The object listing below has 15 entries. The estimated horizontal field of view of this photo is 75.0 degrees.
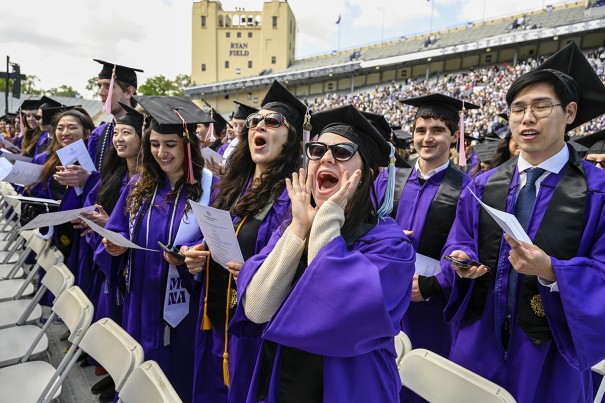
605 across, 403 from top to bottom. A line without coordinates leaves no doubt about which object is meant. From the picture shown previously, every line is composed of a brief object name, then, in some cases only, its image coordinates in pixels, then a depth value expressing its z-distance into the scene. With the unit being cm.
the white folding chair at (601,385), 202
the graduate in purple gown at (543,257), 167
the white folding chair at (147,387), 172
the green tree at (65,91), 7100
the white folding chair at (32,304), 295
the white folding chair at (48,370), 237
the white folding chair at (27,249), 373
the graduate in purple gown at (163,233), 266
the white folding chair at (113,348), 200
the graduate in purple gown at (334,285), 134
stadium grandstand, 2844
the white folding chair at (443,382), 165
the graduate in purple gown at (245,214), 219
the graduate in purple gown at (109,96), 400
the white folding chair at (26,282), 342
